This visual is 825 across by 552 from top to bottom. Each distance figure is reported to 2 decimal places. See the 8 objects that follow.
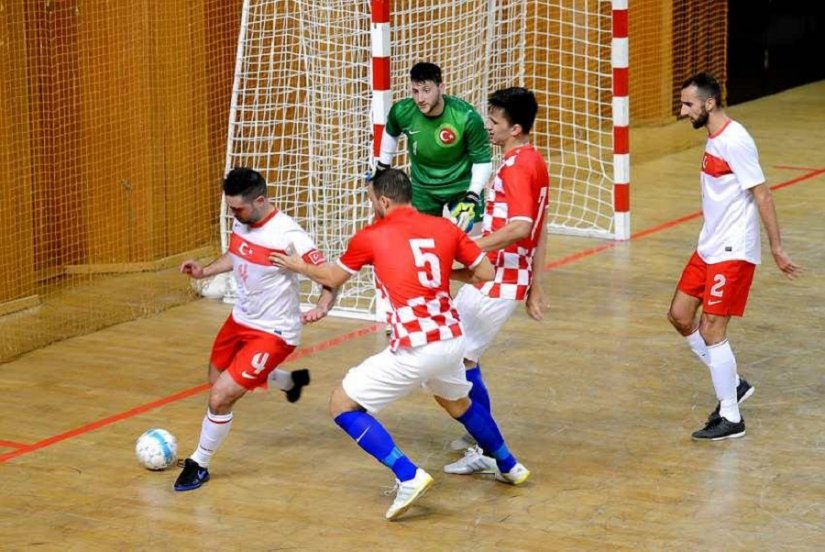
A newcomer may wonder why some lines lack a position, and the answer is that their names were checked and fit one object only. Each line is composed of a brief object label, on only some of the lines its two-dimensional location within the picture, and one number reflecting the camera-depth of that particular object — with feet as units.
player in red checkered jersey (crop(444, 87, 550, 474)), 44.20
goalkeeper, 57.38
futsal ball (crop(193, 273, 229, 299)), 68.62
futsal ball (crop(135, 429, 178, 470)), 46.17
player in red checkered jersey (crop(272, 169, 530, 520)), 40.64
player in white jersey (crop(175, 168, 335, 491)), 44.04
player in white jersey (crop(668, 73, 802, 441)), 46.60
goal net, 68.44
